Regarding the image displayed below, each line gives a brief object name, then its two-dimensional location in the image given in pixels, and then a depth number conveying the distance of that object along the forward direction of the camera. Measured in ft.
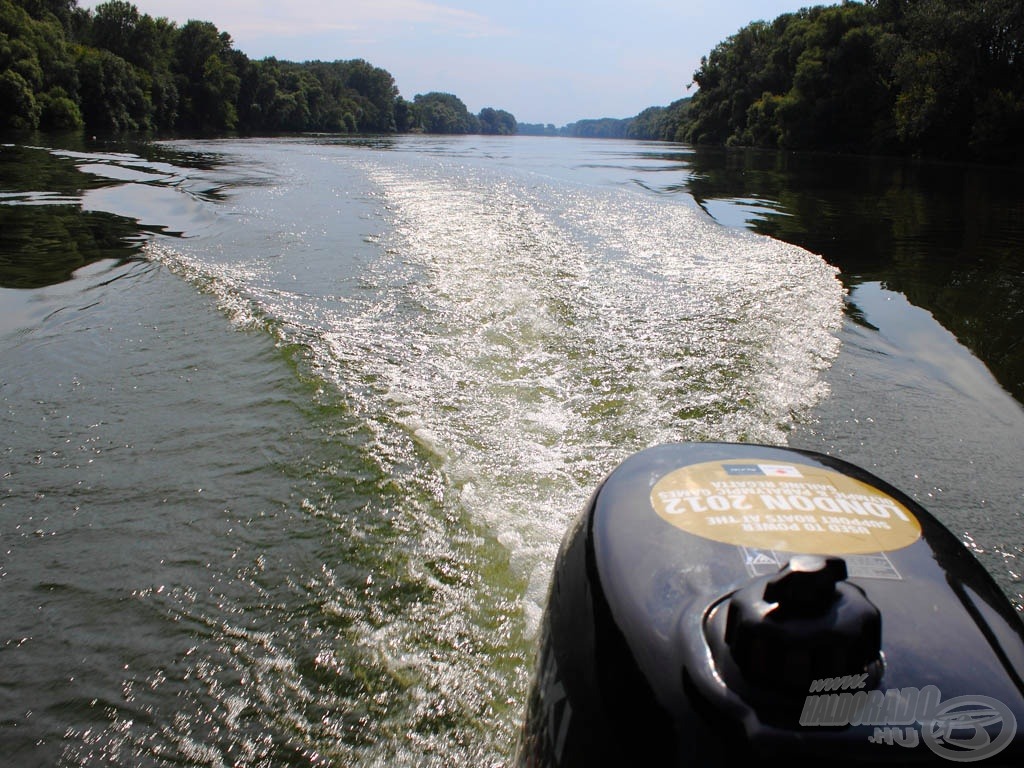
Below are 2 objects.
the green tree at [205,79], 251.39
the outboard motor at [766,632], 3.42
